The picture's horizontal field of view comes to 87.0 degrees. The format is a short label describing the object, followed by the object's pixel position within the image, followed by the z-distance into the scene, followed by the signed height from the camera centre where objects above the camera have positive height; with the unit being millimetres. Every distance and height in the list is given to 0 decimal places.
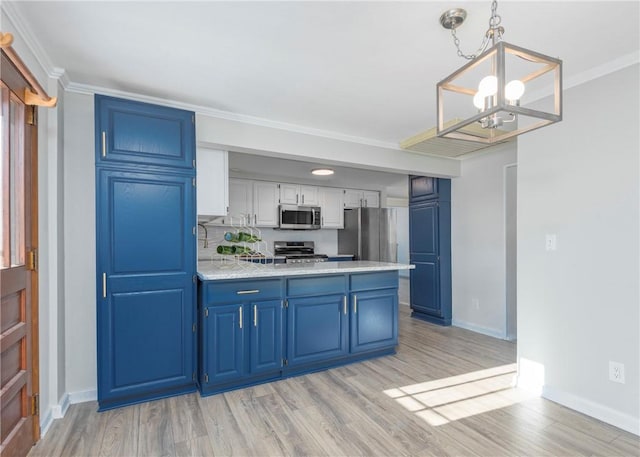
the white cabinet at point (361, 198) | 6448 +577
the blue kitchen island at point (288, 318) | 2600 -783
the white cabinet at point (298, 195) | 5805 +591
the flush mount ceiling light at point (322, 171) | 4957 +841
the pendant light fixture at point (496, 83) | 1192 +558
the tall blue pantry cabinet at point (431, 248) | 4656 -301
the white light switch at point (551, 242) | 2498 -113
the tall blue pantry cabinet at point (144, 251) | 2367 -163
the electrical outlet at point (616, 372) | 2125 -927
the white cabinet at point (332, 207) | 6195 +391
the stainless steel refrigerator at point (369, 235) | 6172 -136
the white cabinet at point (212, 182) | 2994 +424
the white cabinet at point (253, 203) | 5359 +417
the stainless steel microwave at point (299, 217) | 5731 +188
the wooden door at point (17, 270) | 1638 -214
